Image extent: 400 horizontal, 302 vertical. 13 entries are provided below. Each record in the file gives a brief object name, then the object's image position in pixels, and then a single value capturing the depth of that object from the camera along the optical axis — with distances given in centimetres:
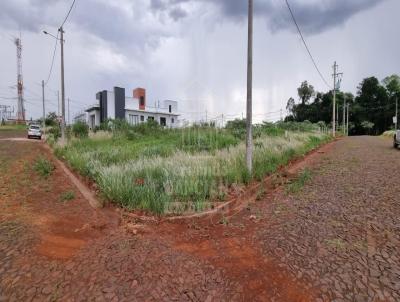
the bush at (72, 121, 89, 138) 2070
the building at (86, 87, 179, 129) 3456
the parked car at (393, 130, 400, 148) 1502
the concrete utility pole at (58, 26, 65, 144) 1823
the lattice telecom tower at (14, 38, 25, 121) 4944
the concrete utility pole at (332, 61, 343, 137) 3166
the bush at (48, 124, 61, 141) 2202
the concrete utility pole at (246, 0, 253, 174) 706
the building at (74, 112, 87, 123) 4392
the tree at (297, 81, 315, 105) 7650
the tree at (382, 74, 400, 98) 6338
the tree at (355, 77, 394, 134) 5906
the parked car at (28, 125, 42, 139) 2977
